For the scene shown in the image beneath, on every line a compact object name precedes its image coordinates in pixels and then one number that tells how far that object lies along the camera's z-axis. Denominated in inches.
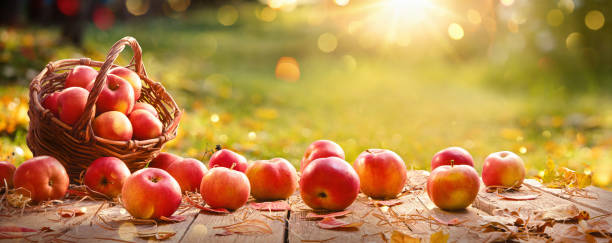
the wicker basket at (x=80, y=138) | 104.7
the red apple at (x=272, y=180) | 105.3
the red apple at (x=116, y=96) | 113.0
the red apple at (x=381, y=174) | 107.0
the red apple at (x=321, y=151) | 118.5
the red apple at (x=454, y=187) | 97.1
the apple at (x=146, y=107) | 122.2
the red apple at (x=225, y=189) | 96.8
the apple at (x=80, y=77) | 119.6
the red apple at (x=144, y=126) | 114.7
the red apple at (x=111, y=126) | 108.3
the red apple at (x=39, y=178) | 98.0
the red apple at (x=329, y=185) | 96.5
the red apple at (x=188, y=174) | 111.0
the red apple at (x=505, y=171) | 116.0
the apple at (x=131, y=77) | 122.4
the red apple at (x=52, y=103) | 111.6
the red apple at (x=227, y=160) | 116.0
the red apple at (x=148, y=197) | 90.3
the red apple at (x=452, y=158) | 120.6
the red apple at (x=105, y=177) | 104.0
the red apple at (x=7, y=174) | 106.5
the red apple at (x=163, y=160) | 118.9
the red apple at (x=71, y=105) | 107.7
